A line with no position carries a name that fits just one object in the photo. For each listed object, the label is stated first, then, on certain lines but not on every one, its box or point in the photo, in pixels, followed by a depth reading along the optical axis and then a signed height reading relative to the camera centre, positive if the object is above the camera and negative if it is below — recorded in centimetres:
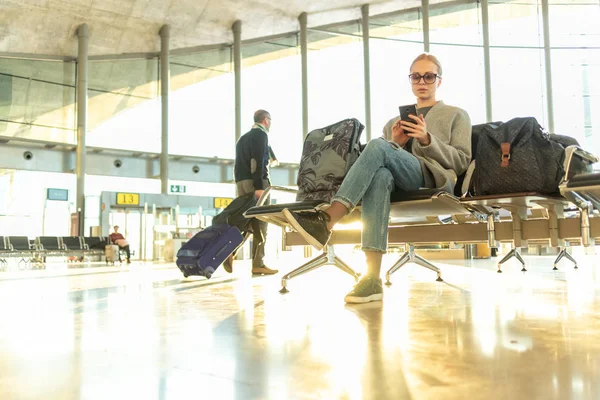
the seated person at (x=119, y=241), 1396 -25
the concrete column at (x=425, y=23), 1431 +538
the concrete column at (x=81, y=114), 1535 +338
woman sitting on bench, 248 +20
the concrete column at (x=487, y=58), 1343 +413
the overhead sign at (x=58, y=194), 1577 +112
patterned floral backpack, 311 +39
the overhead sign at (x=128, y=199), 1593 +94
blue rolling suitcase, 410 -15
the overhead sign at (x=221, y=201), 1711 +88
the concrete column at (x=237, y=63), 1595 +494
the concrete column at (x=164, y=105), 1605 +375
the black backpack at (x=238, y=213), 458 +13
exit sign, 1678 +127
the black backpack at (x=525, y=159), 250 +29
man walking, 496 +55
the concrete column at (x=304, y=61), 1528 +477
